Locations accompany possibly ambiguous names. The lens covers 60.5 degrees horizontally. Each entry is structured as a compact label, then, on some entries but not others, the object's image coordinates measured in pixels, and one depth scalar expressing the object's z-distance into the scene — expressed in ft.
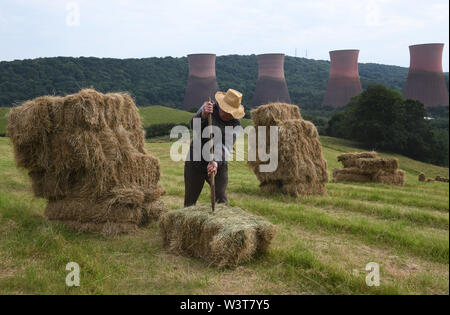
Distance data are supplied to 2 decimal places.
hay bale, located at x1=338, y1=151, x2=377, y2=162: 56.49
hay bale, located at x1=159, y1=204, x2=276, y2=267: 16.55
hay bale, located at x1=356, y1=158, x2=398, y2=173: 52.85
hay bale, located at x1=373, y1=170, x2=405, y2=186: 52.90
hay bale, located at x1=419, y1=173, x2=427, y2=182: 60.68
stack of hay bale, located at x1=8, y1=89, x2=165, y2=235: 22.40
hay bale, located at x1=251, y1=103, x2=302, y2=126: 37.55
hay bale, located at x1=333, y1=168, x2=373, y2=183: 54.49
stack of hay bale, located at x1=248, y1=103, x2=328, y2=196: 36.40
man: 20.29
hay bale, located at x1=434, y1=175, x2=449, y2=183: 60.13
